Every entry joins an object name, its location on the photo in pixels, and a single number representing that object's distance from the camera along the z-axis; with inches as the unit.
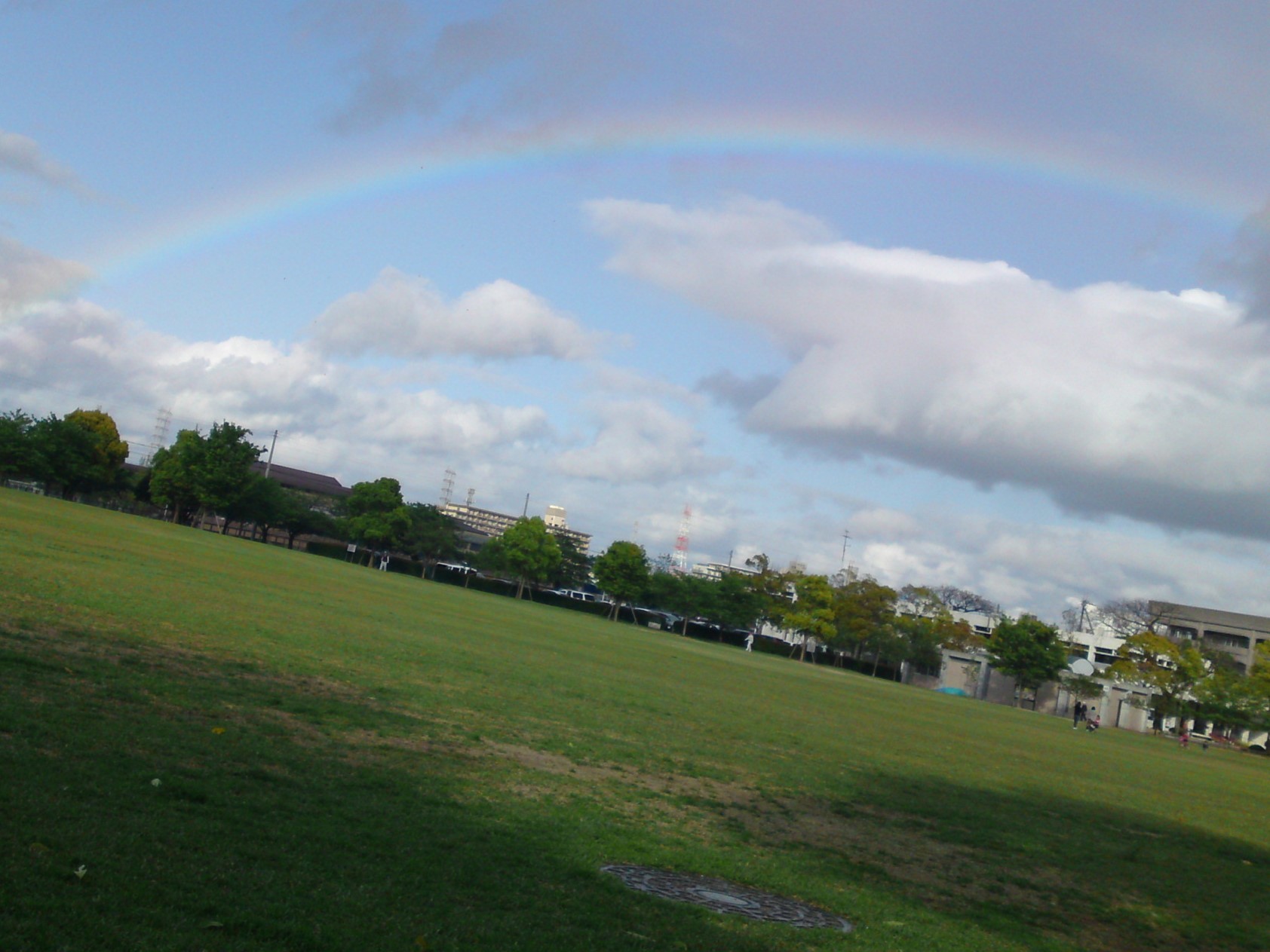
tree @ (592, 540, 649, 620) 4505.4
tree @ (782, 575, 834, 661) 4160.9
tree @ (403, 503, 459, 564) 4717.0
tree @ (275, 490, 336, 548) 4736.7
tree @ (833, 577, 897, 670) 4244.6
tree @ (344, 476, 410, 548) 4574.3
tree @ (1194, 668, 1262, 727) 2400.3
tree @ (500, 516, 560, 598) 4564.5
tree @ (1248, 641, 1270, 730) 2383.1
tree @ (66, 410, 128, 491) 4338.1
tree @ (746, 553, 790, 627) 4505.4
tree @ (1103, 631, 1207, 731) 2655.0
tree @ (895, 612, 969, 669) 4062.5
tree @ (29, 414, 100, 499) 3846.0
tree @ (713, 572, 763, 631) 4446.4
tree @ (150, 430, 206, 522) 3875.5
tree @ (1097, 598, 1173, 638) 5044.3
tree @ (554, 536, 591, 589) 5059.1
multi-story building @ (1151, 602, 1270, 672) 4579.2
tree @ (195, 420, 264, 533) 3887.8
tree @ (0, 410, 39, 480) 3693.4
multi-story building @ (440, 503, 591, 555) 5777.6
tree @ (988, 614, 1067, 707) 3353.8
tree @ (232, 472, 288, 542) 4347.9
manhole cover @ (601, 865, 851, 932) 339.0
